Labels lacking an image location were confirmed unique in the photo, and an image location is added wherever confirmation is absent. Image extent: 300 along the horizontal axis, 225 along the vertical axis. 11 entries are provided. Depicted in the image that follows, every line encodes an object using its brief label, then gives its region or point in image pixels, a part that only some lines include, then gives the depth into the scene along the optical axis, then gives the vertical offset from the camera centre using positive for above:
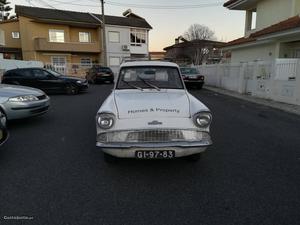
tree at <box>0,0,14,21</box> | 50.04 +11.17
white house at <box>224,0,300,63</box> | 13.59 +1.80
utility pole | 27.97 +4.77
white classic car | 3.56 -0.85
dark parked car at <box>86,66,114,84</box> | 22.34 -0.67
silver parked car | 6.25 -0.85
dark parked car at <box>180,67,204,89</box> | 17.41 -0.82
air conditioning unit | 35.88 +2.59
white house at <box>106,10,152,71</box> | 35.53 +3.85
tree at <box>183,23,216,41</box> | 57.00 +7.43
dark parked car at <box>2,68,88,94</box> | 13.93 -0.67
